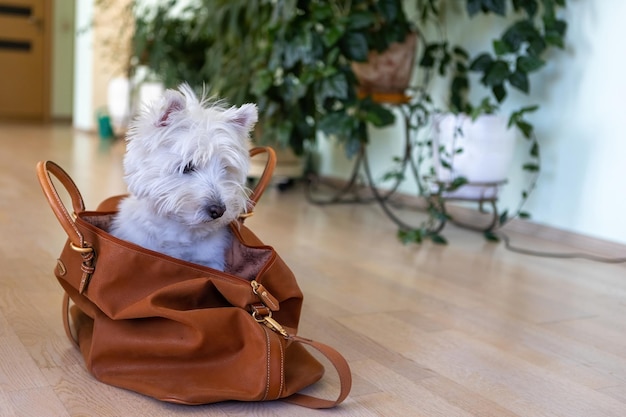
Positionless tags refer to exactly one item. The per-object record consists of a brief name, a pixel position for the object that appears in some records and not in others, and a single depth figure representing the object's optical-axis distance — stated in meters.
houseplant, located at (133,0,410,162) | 2.92
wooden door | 8.26
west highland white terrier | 1.29
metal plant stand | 2.84
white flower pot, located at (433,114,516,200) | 2.72
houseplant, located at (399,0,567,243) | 2.71
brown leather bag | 1.19
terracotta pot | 3.12
